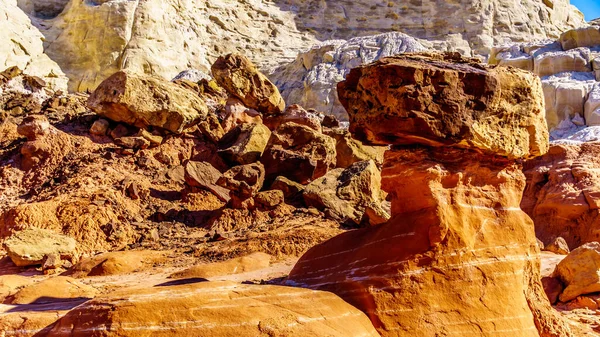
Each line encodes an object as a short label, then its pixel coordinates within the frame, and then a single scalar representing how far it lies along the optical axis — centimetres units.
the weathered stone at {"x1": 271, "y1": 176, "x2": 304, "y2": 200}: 1018
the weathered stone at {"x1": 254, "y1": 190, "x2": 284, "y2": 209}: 976
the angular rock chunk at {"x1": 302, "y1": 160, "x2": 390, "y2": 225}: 957
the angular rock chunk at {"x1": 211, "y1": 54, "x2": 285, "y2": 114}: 1276
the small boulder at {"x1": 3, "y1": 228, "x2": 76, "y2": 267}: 801
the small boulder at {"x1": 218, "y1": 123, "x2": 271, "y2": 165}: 1095
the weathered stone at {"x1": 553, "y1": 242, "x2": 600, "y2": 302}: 662
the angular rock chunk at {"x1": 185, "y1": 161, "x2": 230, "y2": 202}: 1021
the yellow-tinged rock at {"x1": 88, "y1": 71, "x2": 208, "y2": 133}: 1138
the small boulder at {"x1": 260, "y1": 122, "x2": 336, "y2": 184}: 1075
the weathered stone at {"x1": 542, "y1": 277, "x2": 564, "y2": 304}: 673
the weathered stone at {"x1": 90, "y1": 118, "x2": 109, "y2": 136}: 1138
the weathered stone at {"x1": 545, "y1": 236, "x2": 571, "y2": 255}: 866
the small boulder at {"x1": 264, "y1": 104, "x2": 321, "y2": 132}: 1255
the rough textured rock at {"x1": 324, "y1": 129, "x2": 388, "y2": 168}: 1217
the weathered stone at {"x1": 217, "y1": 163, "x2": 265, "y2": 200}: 972
